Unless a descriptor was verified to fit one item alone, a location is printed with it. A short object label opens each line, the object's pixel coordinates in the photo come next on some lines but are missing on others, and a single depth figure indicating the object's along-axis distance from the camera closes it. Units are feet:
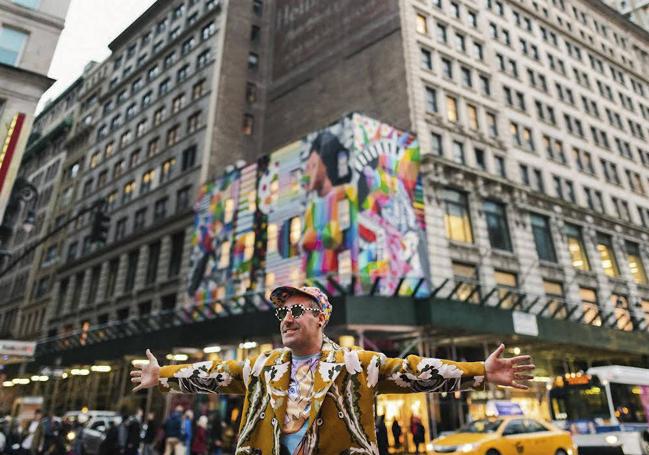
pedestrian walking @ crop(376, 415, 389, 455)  50.37
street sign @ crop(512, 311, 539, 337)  70.72
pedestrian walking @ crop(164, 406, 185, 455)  46.09
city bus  51.98
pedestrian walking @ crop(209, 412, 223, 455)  55.77
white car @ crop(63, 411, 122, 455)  57.72
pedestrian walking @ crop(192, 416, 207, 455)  45.21
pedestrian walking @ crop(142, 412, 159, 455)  47.93
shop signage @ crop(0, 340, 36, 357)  62.85
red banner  73.10
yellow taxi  41.24
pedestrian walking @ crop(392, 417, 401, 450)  61.82
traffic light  48.57
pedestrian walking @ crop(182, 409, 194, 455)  46.97
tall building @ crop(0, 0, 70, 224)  74.79
